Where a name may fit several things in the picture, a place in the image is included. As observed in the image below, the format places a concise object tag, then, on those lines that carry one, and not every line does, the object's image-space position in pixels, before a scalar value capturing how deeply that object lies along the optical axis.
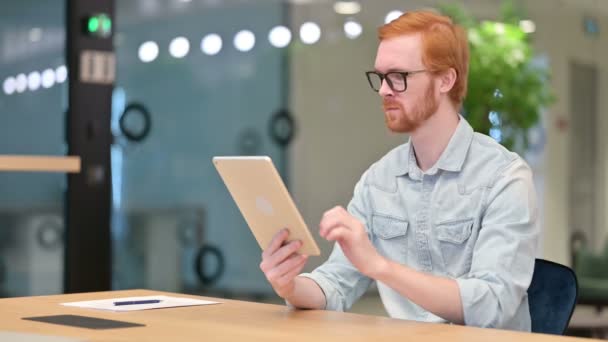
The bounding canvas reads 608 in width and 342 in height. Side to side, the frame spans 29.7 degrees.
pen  2.55
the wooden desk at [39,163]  4.84
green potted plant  7.58
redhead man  2.31
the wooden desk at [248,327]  2.01
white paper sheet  2.47
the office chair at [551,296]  2.43
